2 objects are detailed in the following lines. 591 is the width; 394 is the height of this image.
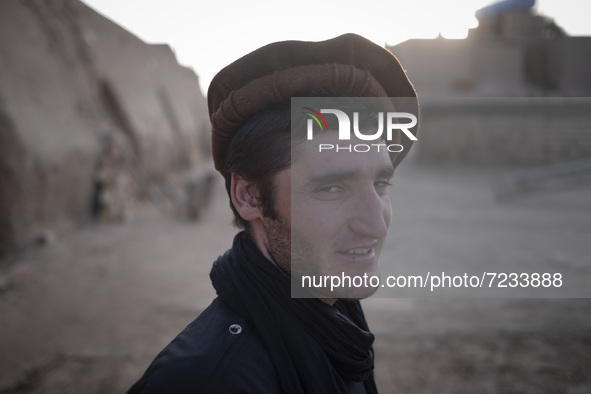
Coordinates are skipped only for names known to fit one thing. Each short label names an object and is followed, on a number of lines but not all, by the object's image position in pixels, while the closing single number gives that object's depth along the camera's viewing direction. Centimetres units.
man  114
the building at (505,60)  1775
